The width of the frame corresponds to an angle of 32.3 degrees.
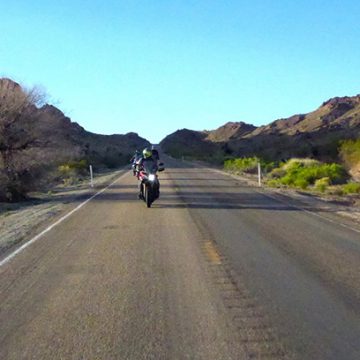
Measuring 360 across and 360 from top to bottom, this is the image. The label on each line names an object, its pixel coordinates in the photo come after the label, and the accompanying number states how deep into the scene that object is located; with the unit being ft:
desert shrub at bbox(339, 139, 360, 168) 165.25
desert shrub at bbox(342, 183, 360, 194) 95.61
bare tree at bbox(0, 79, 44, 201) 96.97
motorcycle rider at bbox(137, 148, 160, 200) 67.21
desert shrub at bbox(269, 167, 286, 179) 144.60
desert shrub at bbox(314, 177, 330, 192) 103.27
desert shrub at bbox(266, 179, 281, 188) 108.88
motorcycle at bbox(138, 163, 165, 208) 65.36
